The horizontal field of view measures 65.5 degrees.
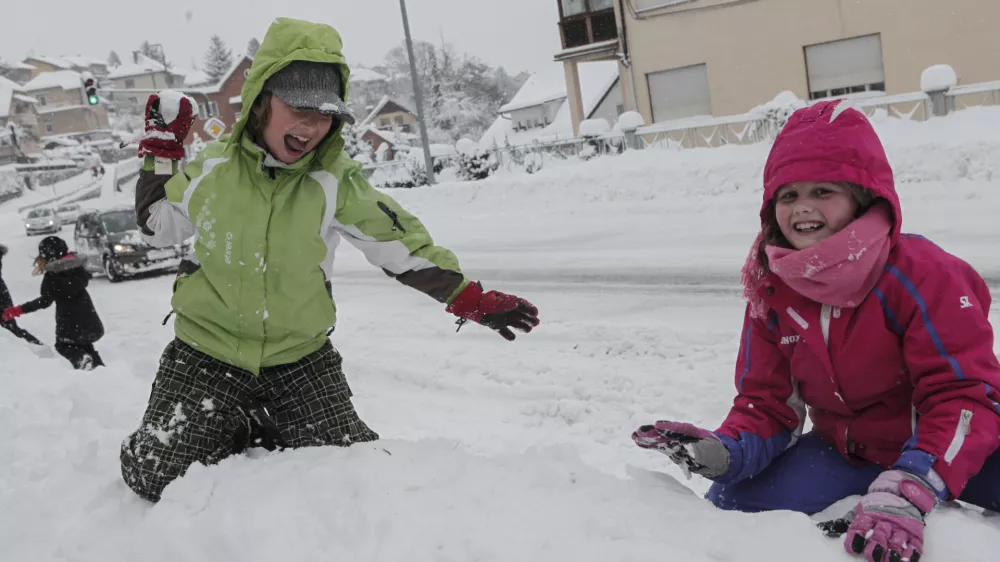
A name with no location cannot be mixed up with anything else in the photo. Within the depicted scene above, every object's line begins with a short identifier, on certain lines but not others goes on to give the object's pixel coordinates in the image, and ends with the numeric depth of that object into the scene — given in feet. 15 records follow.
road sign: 45.89
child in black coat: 20.74
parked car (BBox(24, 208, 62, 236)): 94.63
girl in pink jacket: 6.64
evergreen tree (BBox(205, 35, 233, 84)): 266.36
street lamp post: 62.59
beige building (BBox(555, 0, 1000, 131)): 56.70
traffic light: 55.36
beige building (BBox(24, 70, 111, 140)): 258.16
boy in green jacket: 9.73
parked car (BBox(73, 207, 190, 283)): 45.55
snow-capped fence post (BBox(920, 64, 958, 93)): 42.52
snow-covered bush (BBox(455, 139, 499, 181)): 65.26
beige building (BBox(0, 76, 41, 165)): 207.00
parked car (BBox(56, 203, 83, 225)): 101.17
